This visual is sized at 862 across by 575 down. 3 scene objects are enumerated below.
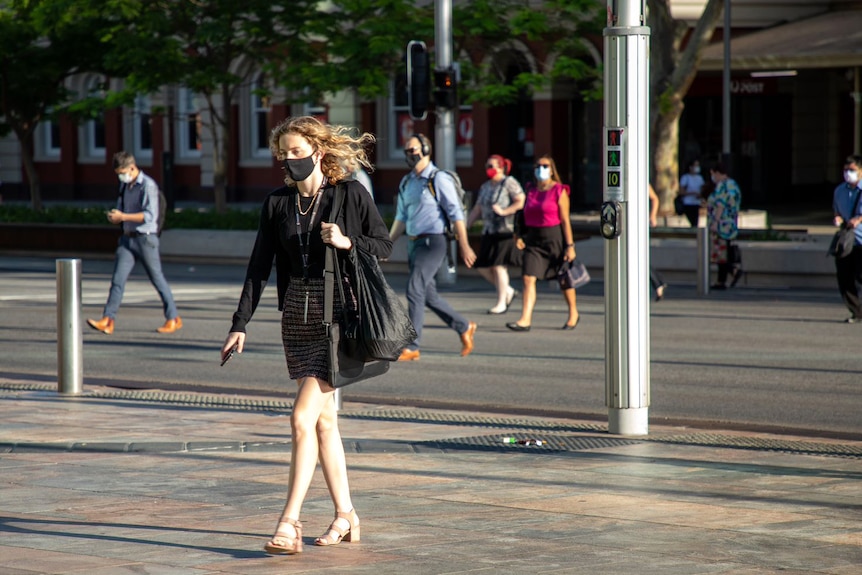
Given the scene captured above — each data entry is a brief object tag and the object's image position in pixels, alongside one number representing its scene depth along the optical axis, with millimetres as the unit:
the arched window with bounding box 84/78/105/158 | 50250
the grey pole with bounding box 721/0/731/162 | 30141
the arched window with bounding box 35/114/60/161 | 51812
